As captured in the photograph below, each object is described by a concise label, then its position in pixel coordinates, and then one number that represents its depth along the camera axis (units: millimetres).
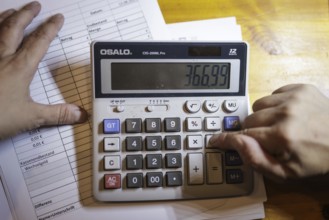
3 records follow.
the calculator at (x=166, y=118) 528
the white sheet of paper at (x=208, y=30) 606
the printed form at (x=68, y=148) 539
